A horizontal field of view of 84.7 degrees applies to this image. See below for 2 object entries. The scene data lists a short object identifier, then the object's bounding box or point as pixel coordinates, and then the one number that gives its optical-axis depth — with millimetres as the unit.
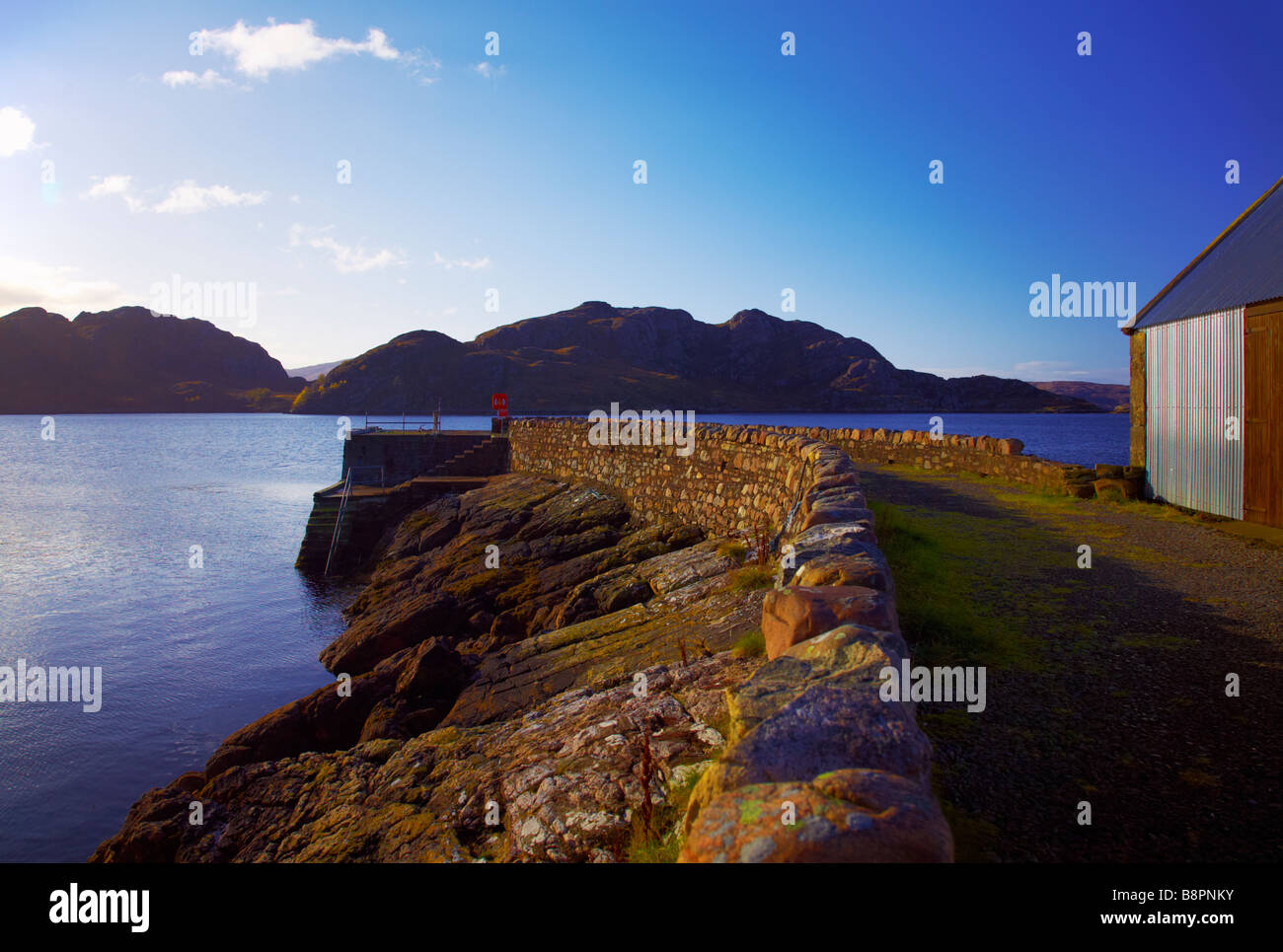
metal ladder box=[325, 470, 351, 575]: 23944
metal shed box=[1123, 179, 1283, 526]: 9688
